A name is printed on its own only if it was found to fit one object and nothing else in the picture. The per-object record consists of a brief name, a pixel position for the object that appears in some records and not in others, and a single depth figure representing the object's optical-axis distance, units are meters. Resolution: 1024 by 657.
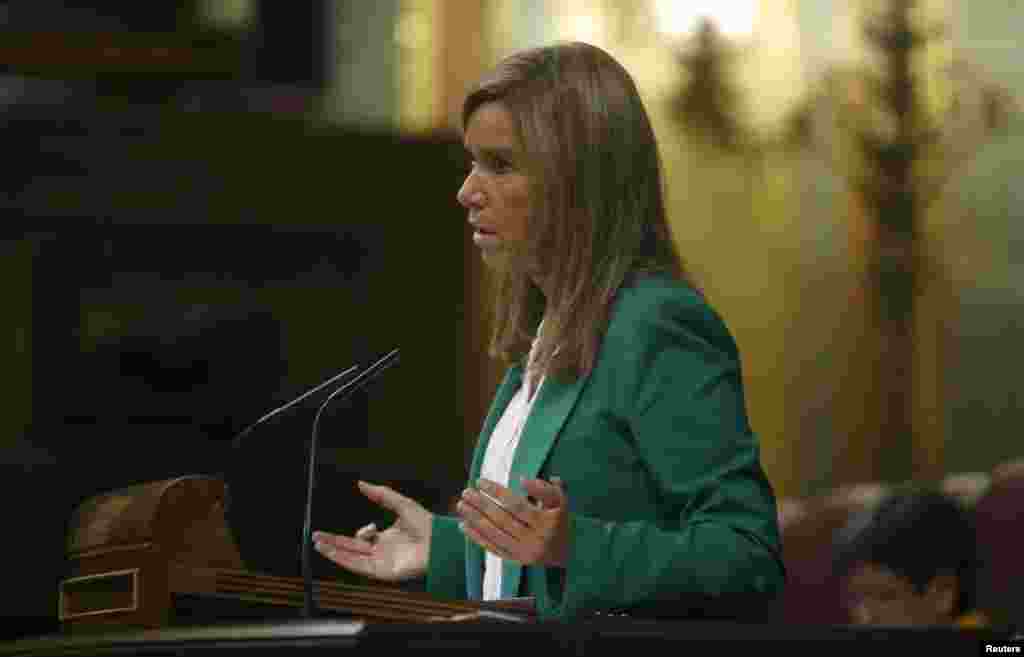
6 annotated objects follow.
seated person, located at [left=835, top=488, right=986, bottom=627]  12.57
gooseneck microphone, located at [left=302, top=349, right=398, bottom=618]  9.94
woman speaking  10.05
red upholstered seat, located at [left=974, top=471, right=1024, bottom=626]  17.57
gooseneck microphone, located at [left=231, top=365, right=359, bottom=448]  10.08
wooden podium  9.99
